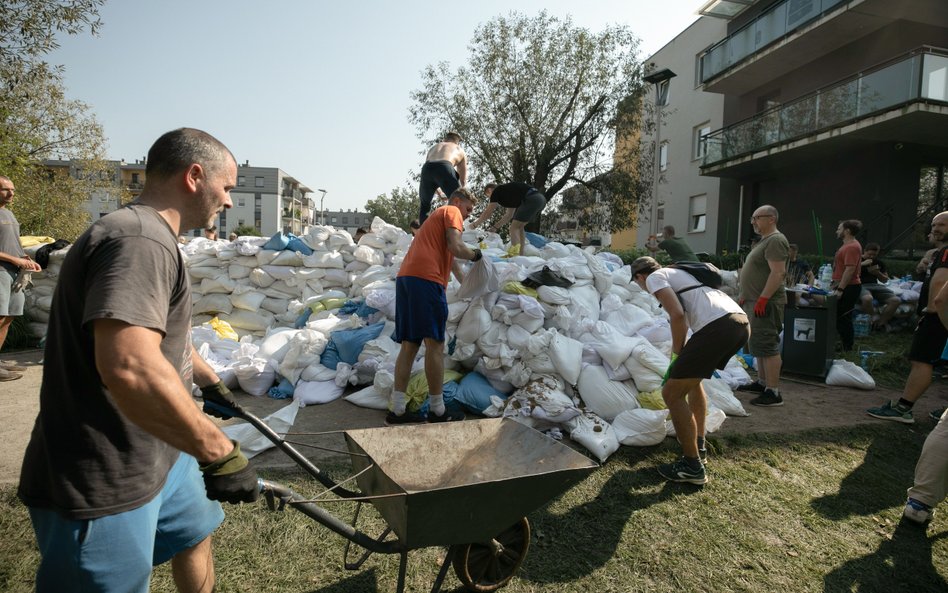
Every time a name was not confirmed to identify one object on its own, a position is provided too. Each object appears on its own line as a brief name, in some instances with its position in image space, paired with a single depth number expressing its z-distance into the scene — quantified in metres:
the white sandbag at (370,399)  4.14
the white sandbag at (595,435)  3.37
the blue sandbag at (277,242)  6.73
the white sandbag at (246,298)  6.49
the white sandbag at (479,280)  4.30
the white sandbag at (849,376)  5.35
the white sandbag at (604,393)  3.86
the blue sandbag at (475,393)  4.00
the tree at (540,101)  15.24
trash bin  5.54
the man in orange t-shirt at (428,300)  3.68
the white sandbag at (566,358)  4.03
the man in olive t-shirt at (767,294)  4.54
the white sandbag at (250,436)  3.13
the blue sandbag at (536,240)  6.75
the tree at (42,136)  6.92
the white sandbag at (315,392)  4.23
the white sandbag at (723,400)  4.27
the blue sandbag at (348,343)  4.66
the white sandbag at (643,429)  3.50
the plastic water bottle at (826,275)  8.23
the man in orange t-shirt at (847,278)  6.27
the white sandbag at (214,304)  6.57
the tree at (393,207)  57.22
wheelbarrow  1.65
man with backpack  2.96
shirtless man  5.80
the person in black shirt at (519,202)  6.45
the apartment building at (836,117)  10.83
